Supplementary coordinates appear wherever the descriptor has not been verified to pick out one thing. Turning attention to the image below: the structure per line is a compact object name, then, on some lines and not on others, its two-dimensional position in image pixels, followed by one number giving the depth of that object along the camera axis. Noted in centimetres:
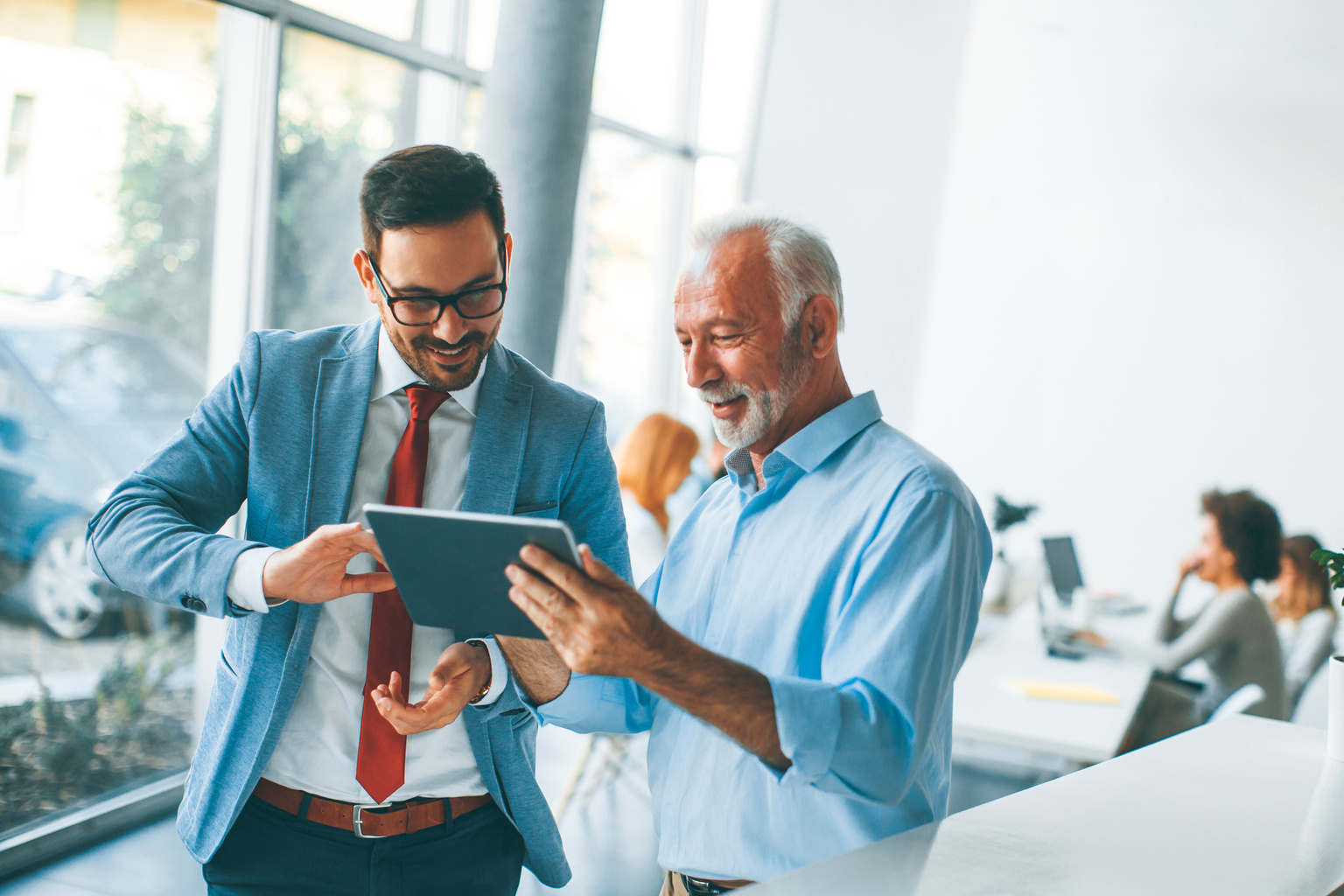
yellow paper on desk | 344
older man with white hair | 119
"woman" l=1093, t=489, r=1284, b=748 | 385
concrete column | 351
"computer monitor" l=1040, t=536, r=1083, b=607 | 465
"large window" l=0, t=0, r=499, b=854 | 336
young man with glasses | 150
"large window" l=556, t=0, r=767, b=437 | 643
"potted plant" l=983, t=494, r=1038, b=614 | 480
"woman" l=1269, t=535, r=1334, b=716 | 414
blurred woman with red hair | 438
